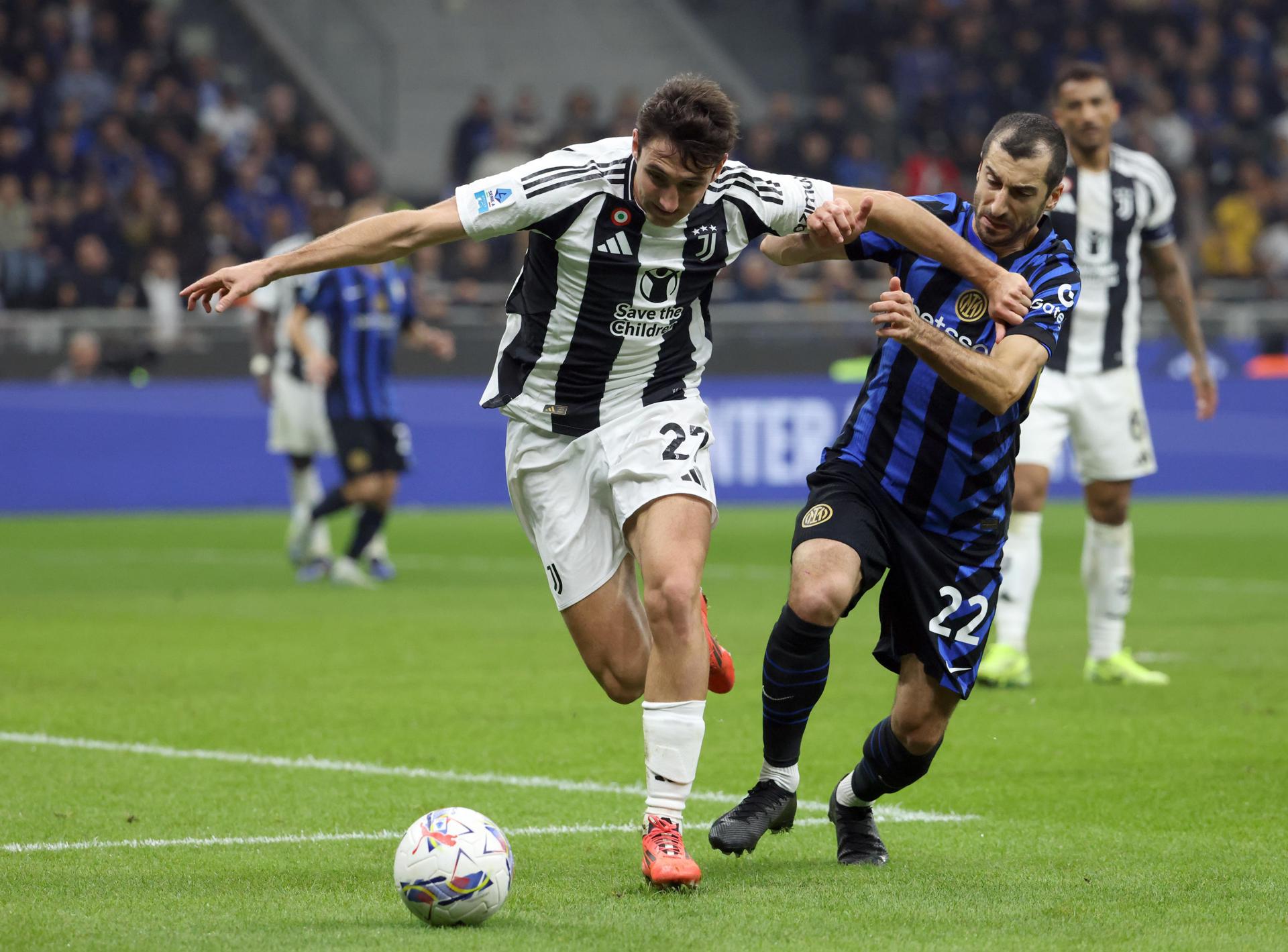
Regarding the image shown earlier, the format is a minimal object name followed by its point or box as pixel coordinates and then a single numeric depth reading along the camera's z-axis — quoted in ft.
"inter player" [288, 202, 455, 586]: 81.61
